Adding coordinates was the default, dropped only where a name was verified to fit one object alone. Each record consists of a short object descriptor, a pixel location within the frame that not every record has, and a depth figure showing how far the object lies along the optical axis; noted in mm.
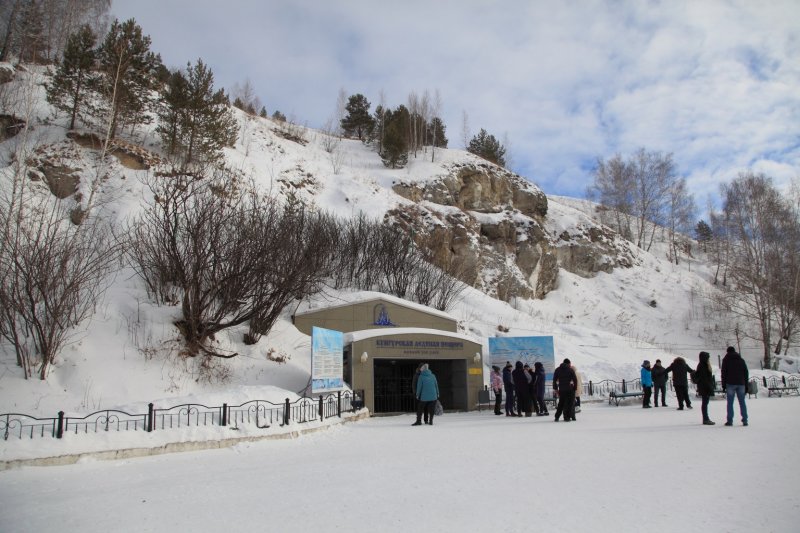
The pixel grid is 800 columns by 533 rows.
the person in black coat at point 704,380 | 11562
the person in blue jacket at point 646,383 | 17172
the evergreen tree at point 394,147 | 54250
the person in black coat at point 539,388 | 16578
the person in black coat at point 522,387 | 16156
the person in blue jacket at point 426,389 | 14391
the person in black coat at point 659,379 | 17016
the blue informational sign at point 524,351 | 23525
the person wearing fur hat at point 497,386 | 18250
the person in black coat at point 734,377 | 10805
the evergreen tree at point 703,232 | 76125
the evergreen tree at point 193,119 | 37000
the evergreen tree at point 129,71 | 34747
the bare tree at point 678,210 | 67688
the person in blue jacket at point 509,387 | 16594
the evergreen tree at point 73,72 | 34312
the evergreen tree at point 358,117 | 68562
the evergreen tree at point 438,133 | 69756
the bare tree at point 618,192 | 67875
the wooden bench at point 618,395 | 19480
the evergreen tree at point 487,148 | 65500
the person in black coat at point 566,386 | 13602
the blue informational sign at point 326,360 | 16109
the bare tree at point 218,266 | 16812
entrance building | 19594
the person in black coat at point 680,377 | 14992
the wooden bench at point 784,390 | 22103
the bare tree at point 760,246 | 40250
